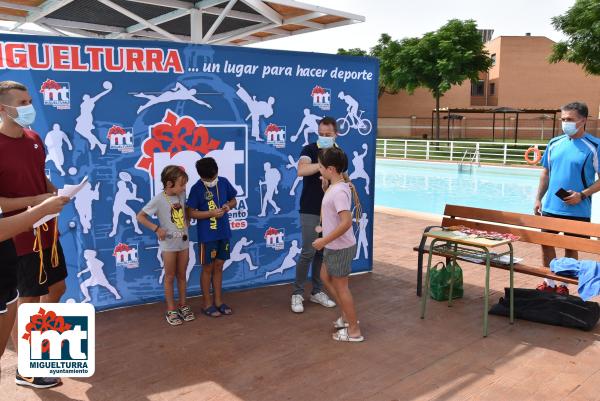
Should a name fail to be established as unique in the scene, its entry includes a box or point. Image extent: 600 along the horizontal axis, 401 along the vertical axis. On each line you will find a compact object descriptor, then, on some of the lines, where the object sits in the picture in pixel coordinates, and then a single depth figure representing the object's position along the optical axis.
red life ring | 20.81
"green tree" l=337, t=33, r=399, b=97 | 38.03
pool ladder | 22.39
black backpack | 4.79
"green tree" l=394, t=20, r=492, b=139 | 33.66
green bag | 5.55
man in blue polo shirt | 5.20
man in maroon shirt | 3.45
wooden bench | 4.94
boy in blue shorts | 4.89
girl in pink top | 4.22
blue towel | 4.59
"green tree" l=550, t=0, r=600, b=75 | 23.28
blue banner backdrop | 4.82
